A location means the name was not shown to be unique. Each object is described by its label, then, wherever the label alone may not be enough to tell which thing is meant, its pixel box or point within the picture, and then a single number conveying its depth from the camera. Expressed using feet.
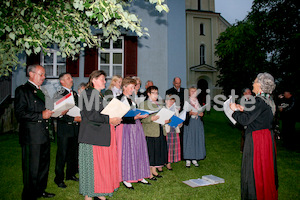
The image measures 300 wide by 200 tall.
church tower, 100.94
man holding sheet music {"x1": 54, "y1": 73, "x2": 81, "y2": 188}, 14.80
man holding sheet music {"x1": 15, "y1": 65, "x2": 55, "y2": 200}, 11.58
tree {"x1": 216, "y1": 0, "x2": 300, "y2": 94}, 31.86
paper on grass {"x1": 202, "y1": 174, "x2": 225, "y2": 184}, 15.68
